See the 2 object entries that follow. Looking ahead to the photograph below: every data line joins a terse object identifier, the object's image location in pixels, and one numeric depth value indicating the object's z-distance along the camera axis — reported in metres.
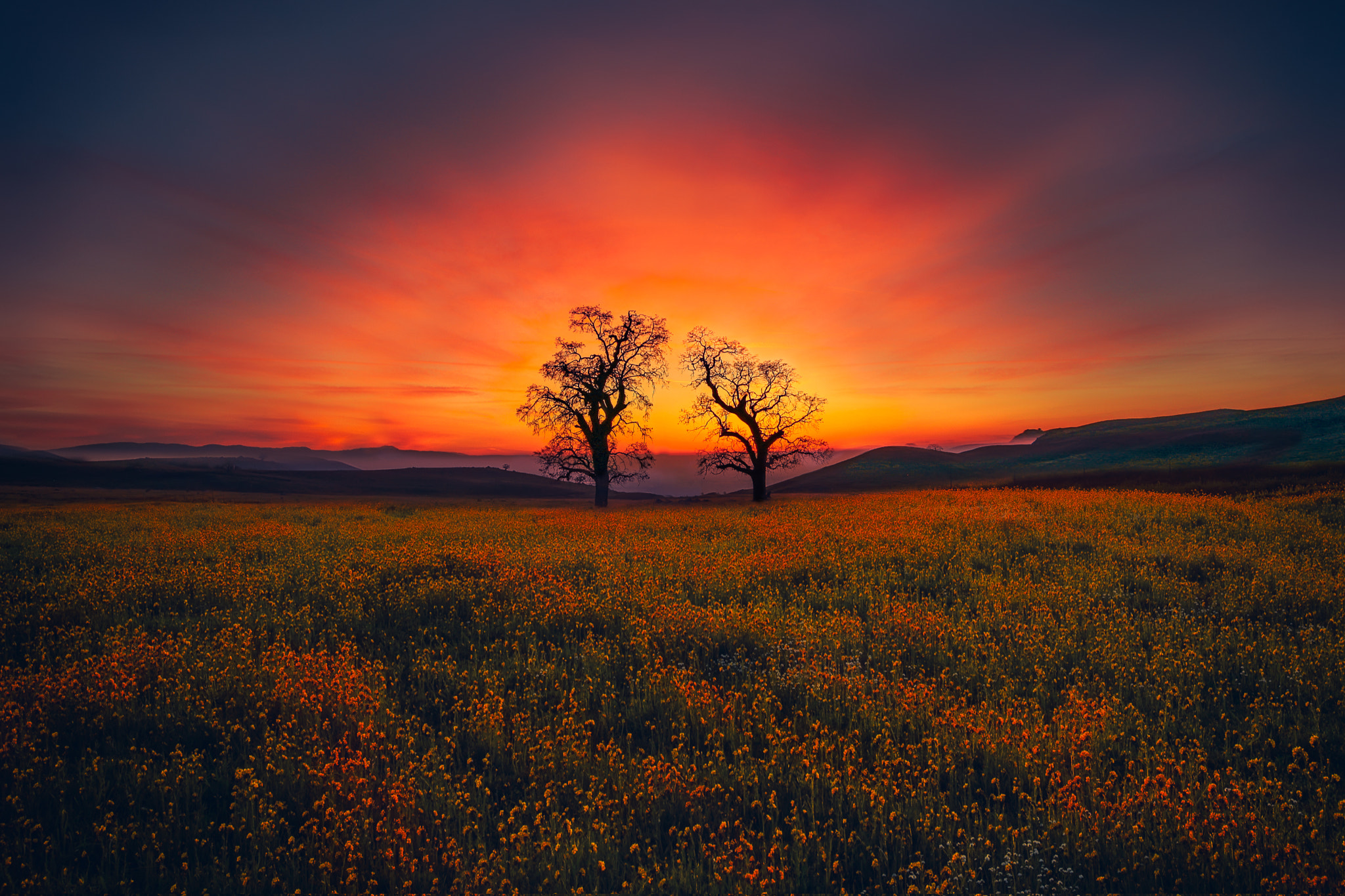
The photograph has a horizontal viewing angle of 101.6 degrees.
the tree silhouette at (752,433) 32.59
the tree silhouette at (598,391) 31.38
